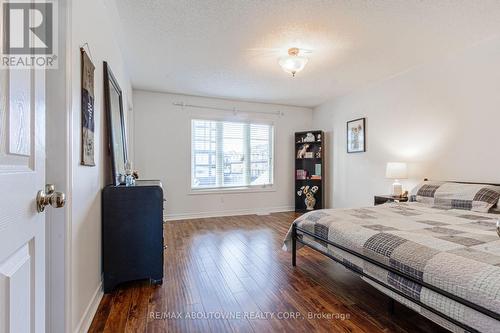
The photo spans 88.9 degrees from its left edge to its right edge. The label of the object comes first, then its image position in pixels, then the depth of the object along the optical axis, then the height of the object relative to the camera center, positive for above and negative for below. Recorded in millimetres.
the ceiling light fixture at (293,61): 2996 +1243
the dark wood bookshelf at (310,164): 5477 +36
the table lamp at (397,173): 3576 -105
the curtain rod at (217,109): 4895 +1169
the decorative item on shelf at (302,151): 5660 +327
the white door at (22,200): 588 -86
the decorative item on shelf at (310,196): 5520 -660
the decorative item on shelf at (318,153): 5488 +272
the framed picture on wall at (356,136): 4571 +552
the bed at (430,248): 1173 -512
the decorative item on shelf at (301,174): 5691 -189
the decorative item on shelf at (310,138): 5542 +603
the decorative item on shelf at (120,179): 2403 -135
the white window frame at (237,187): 4992 -428
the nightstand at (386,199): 3509 -472
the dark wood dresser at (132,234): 2078 -570
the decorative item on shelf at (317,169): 5530 -75
